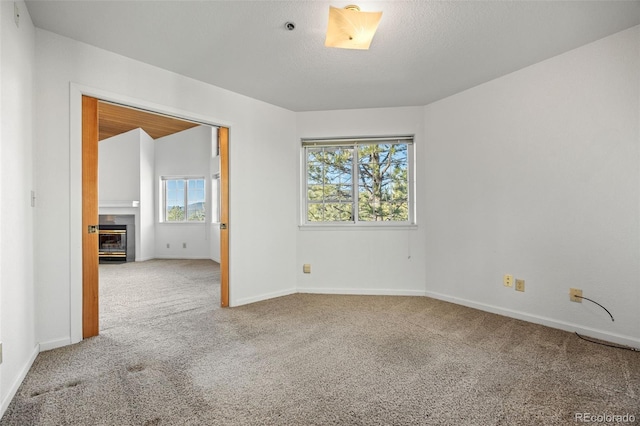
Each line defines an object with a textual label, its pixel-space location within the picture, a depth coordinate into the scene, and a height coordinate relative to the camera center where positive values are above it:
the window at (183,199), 7.33 +0.37
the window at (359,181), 3.96 +0.41
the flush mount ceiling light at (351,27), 1.95 +1.19
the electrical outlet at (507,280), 3.06 -0.66
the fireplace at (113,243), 6.78 -0.57
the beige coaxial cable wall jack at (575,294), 2.61 -0.68
